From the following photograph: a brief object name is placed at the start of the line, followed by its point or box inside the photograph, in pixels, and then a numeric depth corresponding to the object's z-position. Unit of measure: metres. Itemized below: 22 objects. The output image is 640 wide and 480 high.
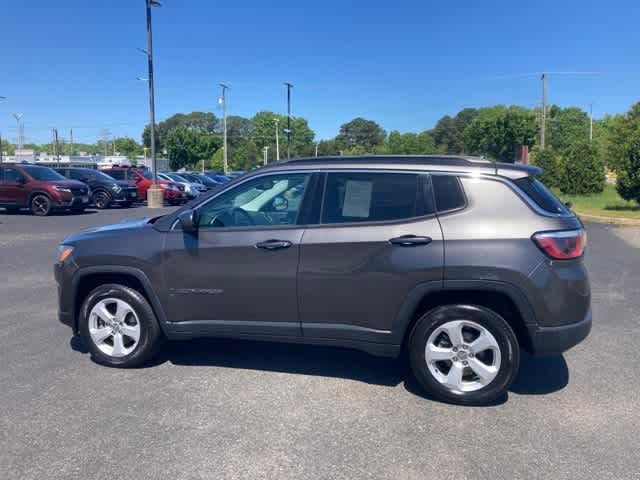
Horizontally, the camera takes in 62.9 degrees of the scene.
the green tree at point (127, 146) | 143.90
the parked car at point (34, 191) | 17.48
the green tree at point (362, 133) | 129.38
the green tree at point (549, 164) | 24.61
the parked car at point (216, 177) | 33.85
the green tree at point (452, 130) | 110.25
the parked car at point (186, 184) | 25.08
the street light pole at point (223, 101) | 49.09
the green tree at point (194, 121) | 128.59
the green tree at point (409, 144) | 75.47
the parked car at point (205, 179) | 30.25
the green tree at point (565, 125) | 87.25
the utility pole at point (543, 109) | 39.82
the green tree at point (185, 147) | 90.51
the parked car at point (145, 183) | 24.02
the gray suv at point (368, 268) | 3.73
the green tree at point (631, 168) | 16.97
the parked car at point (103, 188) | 21.17
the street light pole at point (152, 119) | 21.68
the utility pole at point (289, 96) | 49.56
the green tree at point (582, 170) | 23.05
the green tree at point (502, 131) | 82.38
